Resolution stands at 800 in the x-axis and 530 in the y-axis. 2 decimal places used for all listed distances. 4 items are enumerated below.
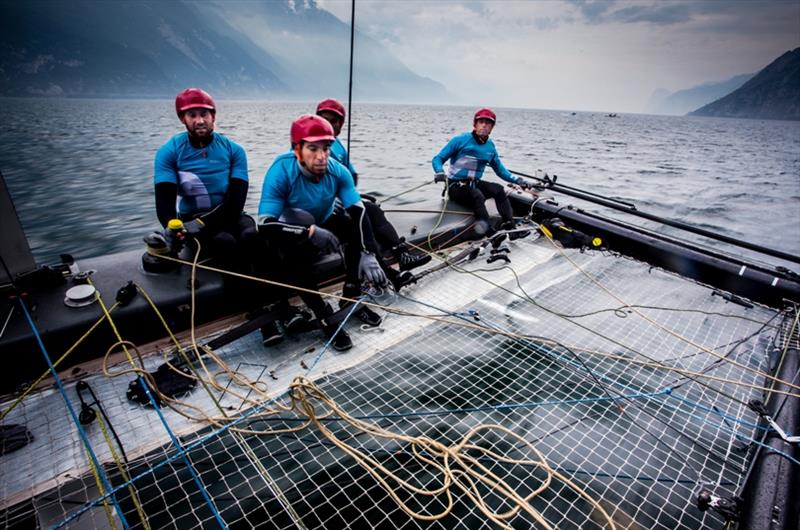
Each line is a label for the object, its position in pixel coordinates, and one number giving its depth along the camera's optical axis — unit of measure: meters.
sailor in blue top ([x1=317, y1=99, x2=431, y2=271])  3.80
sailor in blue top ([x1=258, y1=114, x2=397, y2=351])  2.82
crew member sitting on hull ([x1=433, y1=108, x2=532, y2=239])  5.20
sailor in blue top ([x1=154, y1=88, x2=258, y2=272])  2.92
